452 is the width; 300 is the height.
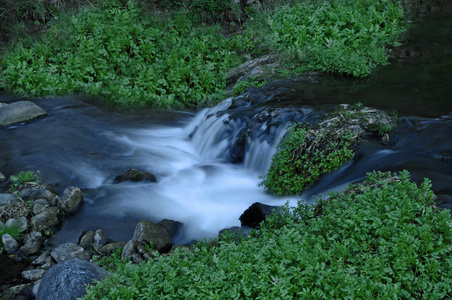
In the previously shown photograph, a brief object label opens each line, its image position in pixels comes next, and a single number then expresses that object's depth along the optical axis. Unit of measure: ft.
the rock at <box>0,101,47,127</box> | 36.17
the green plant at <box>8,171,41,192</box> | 27.12
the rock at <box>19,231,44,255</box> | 22.85
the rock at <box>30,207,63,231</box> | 24.23
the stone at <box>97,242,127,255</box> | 22.25
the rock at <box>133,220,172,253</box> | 21.36
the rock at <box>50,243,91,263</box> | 21.85
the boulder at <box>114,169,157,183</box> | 28.94
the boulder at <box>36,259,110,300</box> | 16.60
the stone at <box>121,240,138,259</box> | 20.92
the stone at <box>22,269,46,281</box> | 20.84
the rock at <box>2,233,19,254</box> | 22.76
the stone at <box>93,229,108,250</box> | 22.82
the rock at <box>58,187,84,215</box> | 25.82
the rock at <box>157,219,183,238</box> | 23.99
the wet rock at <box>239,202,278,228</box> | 22.13
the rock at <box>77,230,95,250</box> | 22.98
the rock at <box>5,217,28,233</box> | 23.79
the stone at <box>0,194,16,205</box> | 25.06
